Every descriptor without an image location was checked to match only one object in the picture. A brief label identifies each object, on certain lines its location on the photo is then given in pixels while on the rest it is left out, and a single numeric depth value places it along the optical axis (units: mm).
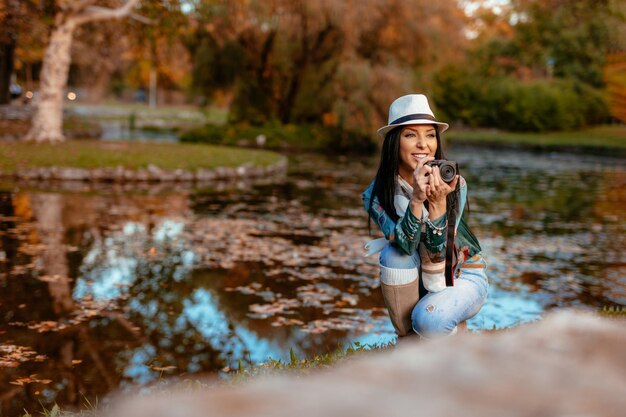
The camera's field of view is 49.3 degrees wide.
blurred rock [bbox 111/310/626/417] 819
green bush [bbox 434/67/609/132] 40406
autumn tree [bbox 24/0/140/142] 18562
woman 3230
